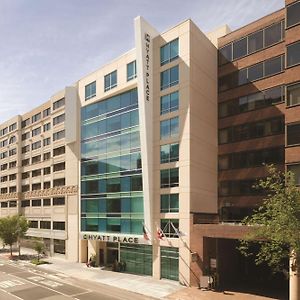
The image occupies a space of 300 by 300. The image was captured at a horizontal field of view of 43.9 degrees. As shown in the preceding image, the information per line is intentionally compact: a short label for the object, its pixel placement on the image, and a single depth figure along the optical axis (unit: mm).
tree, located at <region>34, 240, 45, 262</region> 55438
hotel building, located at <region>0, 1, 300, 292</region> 39094
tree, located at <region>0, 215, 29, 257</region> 60219
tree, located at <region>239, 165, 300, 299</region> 24562
